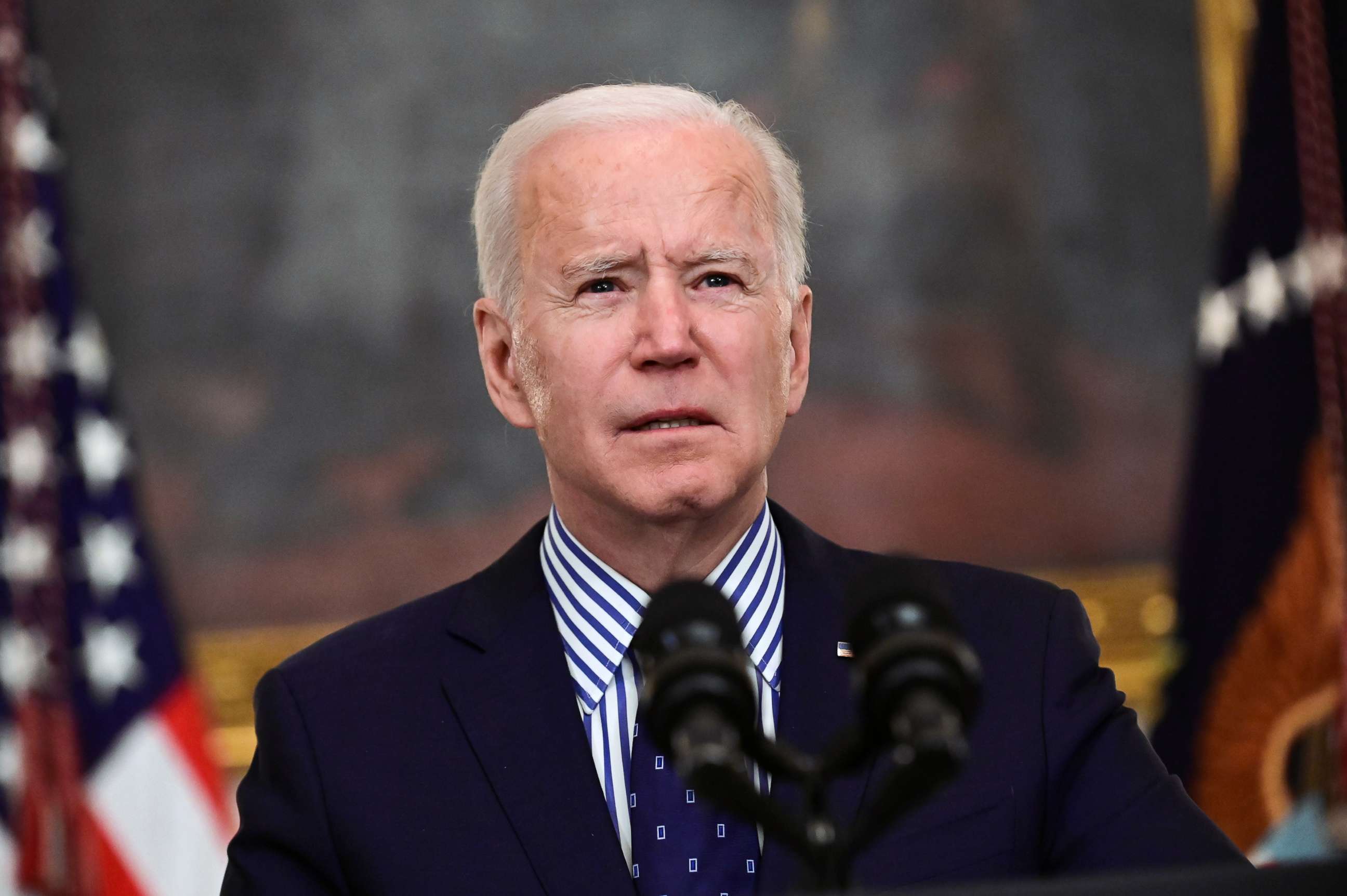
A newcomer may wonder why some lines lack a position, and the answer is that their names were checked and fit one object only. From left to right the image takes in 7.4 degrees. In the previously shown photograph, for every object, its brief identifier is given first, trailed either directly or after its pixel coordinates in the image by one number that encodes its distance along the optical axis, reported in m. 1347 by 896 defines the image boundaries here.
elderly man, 5.51
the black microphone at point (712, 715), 5.19
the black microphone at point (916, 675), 5.18
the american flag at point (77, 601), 6.33
